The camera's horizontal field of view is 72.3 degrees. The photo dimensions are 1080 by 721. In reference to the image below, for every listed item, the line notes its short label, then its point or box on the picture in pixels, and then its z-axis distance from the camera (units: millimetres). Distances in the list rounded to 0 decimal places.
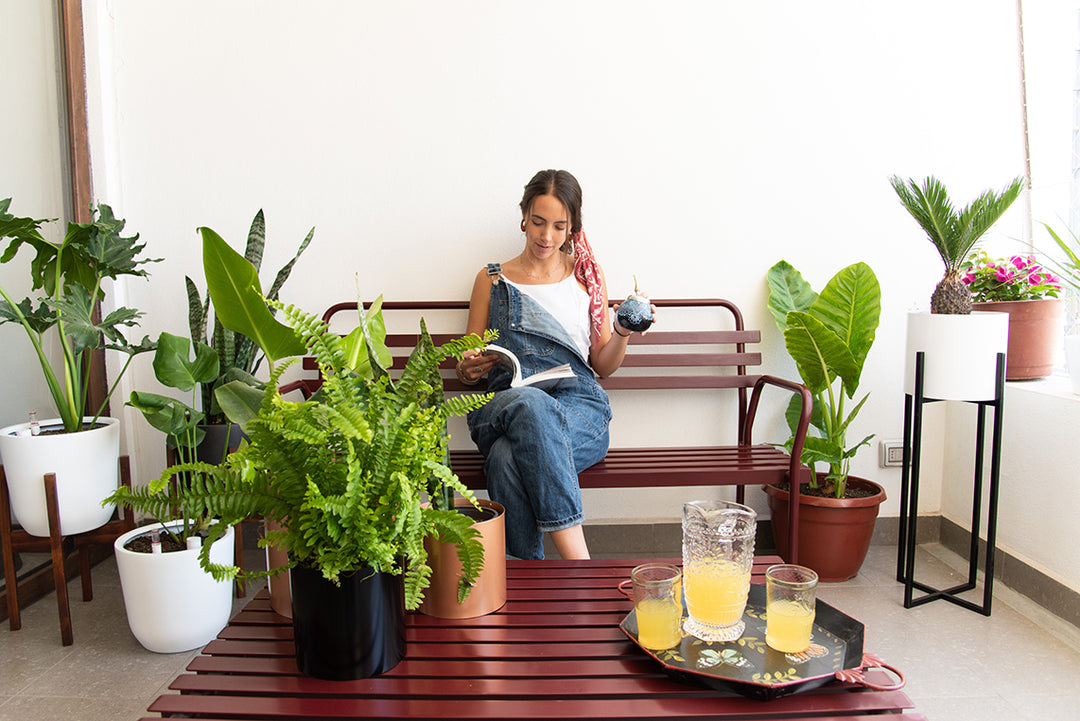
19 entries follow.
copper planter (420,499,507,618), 1168
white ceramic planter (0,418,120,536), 2055
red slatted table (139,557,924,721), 938
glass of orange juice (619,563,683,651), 1049
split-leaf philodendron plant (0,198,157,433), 2000
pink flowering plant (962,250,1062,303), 2426
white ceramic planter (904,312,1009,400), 2145
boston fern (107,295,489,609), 972
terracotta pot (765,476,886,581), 2449
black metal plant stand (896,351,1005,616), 2176
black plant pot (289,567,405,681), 1000
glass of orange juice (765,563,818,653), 1032
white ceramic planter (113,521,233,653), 1942
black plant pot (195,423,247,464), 2301
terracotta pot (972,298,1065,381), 2418
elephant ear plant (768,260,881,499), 2361
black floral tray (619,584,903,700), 966
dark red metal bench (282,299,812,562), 2301
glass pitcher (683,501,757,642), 1091
